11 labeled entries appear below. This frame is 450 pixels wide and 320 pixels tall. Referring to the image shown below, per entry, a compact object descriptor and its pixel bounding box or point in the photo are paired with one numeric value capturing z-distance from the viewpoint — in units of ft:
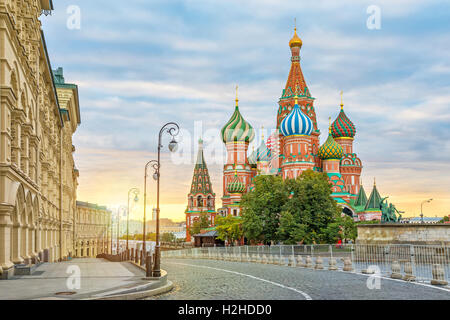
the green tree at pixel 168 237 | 508.94
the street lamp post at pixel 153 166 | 108.06
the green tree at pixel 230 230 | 269.44
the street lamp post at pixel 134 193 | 155.33
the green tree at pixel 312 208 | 174.40
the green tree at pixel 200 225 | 393.29
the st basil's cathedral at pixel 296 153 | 284.41
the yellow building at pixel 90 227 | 294.05
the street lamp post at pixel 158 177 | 61.77
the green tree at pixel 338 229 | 171.22
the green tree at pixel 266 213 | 187.11
